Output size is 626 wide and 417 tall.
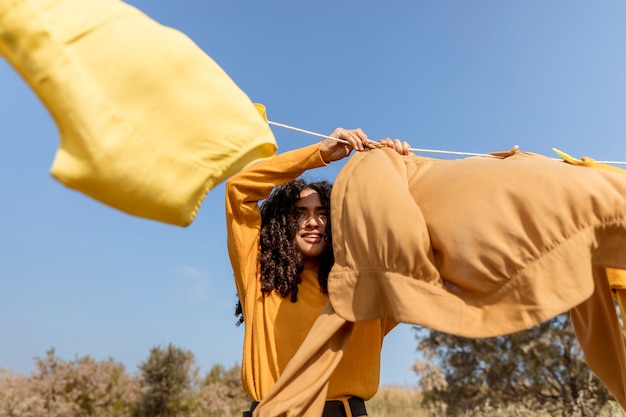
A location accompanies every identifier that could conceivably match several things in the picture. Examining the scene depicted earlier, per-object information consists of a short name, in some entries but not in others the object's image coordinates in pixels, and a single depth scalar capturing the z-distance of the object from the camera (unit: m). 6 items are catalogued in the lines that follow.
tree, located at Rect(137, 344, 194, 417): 8.48
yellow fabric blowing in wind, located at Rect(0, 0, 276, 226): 1.11
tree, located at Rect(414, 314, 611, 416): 6.66
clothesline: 1.86
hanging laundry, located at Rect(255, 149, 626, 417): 1.41
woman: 1.95
